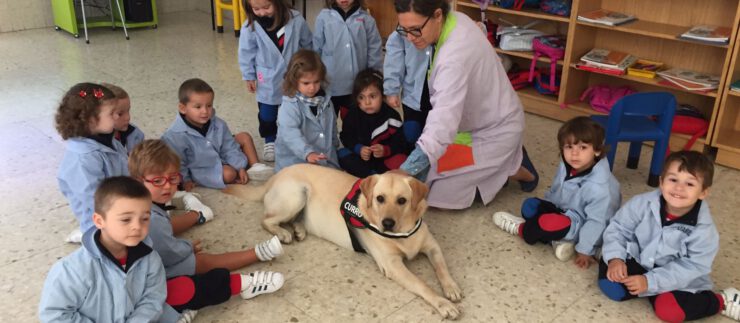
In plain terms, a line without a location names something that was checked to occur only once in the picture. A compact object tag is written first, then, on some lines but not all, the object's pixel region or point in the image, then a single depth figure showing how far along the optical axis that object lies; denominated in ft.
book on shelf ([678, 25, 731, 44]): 11.62
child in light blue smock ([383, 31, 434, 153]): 11.05
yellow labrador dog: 7.96
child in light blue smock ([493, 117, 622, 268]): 8.63
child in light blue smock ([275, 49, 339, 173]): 10.49
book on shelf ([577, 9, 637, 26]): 13.07
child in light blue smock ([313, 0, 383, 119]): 12.21
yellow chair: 21.90
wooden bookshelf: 12.12
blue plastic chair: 10.97
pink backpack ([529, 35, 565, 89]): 14.07
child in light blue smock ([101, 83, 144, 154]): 9.37
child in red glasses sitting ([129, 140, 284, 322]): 7.32
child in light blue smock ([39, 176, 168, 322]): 6.07
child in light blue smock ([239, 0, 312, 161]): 12.03
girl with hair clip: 8.28
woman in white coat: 8.83
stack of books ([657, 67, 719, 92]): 12.10
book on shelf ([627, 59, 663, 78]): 12.96
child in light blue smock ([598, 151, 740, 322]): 7.43
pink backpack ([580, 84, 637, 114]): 13.89
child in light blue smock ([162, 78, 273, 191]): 10.56
